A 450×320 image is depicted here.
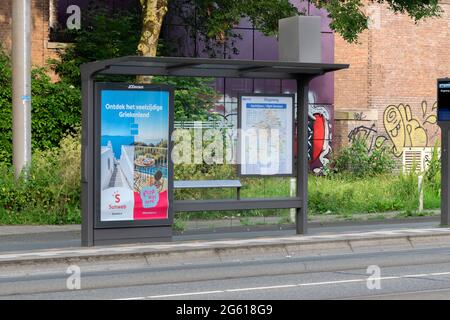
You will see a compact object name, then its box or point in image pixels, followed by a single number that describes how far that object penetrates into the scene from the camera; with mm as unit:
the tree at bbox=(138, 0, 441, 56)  25406
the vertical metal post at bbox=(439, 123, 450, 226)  19109
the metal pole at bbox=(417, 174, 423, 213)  24000
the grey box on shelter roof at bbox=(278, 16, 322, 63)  17750
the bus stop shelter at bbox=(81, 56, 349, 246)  15680
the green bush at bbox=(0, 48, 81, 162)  28359
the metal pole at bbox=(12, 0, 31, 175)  21609
